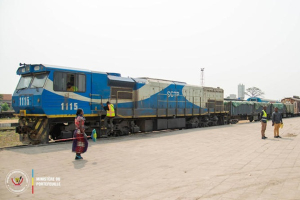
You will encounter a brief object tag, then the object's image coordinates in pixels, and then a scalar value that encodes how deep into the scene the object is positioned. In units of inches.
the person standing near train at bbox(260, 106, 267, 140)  492.0
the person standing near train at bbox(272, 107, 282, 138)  516.8
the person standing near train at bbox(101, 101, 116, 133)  491.8
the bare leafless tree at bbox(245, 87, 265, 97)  3772.1
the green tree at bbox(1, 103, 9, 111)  2622.5
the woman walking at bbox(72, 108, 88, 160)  300.4
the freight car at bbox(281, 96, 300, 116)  1753.4
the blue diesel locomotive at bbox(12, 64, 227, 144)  416.2
